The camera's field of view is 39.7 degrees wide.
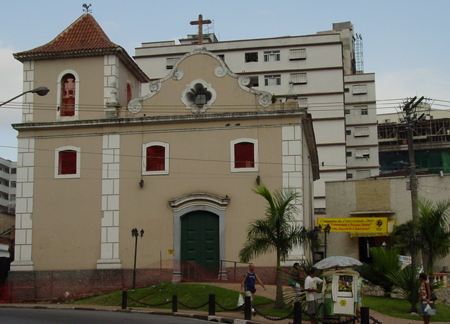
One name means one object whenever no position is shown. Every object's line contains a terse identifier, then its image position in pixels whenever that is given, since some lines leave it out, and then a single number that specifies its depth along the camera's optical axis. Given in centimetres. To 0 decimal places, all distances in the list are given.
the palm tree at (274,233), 2052
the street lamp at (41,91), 1981
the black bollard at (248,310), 1844
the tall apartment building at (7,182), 8931
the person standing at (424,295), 1686
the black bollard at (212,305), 1955
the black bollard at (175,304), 2106
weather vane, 3303
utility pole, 2083
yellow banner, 3766
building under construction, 7038
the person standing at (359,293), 1683
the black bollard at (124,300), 2270
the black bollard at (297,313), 1634
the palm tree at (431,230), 2536
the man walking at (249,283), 1955
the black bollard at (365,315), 1495
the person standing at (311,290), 1725
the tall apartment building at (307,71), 5972
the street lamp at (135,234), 2626
